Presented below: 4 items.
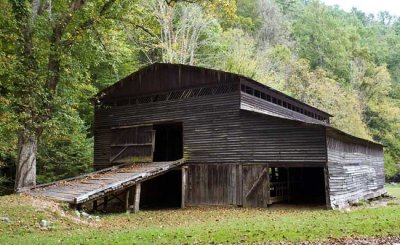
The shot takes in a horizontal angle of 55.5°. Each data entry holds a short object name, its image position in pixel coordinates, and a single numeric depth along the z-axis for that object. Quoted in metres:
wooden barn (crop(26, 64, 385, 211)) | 17.53
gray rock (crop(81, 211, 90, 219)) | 14.32
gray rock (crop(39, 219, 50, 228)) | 11.72
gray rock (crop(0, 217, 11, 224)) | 11.42
